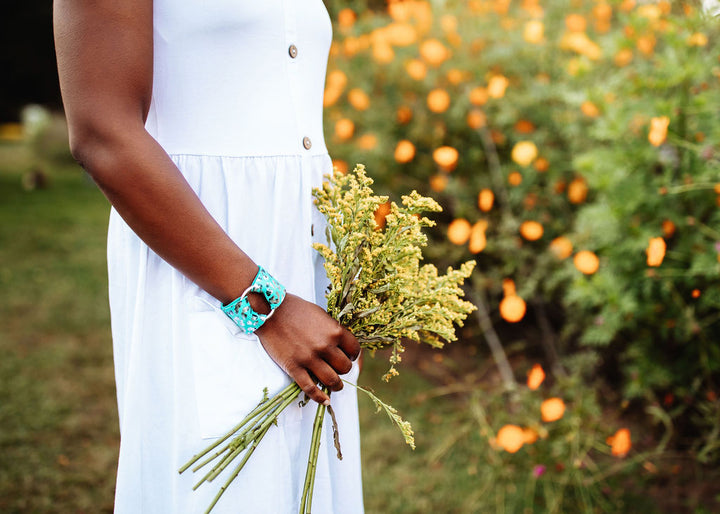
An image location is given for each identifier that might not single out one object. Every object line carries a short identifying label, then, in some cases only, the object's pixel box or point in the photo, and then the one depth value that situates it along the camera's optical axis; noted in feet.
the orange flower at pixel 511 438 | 8.38
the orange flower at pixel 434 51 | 11.51
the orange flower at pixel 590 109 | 9.62
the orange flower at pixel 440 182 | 12.81
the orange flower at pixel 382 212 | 12.41
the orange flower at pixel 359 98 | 12.96
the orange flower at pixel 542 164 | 11.67
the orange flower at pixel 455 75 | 12.18
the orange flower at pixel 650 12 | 8.77
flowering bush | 8.32
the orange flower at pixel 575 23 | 11.53
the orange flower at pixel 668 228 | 8.52
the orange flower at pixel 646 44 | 9.62
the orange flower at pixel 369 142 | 13.14
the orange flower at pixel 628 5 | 9.94
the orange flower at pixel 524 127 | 12.16
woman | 3.10
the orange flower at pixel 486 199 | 10.08
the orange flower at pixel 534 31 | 10.65
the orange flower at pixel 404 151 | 11.15
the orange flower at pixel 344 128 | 13.10
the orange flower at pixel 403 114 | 13.14
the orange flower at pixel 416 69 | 11.83
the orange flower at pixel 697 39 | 7.78
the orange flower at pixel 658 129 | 7.34
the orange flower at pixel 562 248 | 10.34
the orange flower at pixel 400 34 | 11.69
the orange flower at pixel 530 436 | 8.88
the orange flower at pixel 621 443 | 8.06
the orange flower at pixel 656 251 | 7.23
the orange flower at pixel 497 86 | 10.38
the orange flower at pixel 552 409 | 8.28
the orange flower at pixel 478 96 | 11.90
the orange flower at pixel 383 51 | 12.05
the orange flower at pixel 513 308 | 9.60
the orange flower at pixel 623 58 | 9.97
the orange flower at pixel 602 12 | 12.47
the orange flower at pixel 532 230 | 10.77
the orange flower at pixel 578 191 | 11.16
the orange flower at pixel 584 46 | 10.10
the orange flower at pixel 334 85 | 12.89
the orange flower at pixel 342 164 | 13.79
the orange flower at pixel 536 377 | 8.38
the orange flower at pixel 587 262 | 9.20
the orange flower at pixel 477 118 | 11.91
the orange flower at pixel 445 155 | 10.19
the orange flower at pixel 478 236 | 10.11
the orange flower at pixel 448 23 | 12.46
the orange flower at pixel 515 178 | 12.02
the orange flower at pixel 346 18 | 14.65
